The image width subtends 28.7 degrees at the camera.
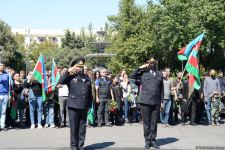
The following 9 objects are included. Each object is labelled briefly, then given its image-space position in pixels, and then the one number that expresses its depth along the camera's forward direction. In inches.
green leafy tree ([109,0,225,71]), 1418.6
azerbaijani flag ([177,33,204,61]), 559.8
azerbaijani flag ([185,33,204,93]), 551.2
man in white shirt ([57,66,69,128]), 544.7
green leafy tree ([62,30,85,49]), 2588.6
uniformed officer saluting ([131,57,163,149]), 394.0
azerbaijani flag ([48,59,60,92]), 556.9
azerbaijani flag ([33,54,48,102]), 538.9
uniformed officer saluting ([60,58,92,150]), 375.6
